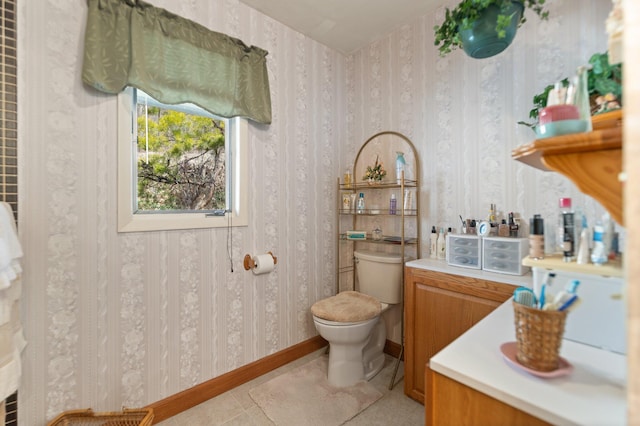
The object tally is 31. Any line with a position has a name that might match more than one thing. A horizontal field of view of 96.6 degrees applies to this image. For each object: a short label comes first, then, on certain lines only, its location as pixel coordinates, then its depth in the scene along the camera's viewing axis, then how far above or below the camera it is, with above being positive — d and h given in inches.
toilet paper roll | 76.8 -14.6
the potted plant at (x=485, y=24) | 44.3 +30.5
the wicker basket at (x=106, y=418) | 51.8 -39.1
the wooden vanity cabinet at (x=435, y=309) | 57.9 -22.0
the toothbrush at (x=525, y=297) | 28.9 -9.1
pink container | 26.6 +9.1
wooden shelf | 22.5 +4.2
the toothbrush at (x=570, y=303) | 25.7 -8.4
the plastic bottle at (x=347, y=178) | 97.2 +10.9
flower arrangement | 90.3 +11.9
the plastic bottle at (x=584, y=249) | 31.7 -4.4
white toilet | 72.7 -27.8
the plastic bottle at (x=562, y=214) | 34.7 -0.5
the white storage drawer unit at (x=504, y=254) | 57.9 -9.3
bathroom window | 60.4 +10.8
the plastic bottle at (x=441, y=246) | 75.0 -9.6
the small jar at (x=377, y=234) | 92.7 -7.9
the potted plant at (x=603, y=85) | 42.5 +20.1
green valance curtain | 55.3 +33.4
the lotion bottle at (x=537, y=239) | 34.2 -3.5
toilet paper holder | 77.0 -14.1
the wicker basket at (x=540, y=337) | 25.5 -11.7
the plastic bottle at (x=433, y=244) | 76.4 -9.3
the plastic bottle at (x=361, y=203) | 94.5 +2.2
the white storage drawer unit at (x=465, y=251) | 63.3 -9.4
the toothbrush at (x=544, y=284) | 28.3 -8.7
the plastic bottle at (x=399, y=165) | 83.3 +13.2
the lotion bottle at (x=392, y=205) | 86.2 +1.5
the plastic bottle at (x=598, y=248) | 30.7 -4.2
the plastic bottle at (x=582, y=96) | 27.2 +11.1
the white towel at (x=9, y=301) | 41.2 -13.8
